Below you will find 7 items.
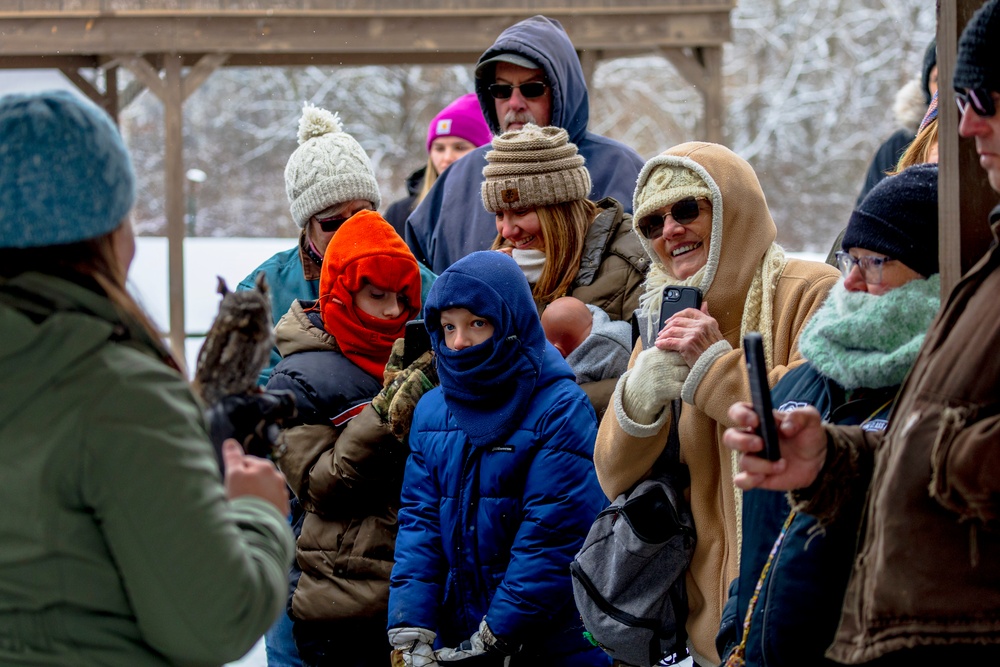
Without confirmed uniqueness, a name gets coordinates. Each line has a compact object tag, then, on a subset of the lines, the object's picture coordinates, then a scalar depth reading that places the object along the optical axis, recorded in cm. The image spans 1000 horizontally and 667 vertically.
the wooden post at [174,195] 2239
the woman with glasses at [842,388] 434
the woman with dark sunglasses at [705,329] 569
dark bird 401
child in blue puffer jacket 636
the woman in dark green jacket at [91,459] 340
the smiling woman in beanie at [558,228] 753
